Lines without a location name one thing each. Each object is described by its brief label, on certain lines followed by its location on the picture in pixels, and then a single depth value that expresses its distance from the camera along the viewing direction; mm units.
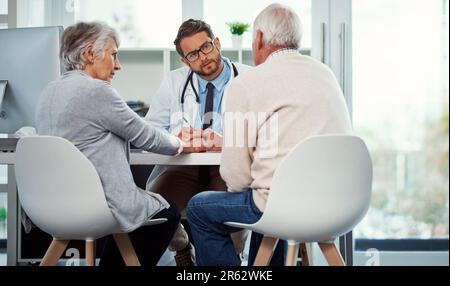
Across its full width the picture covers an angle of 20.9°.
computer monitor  5116
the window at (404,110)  8691
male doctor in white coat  5627
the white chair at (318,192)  4451
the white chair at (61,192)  4580
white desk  4807
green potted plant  6722
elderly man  4562
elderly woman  4634
